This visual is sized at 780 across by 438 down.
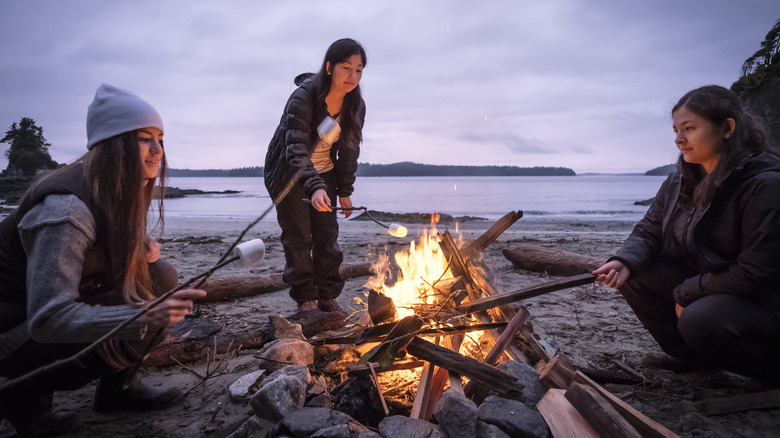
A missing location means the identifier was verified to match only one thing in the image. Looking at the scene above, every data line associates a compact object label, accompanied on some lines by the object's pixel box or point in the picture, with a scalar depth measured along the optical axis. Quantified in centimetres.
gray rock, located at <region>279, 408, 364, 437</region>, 209
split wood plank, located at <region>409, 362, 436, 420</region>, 223
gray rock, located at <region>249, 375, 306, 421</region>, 230
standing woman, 372
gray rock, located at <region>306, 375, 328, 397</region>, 251
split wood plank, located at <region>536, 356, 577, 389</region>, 238
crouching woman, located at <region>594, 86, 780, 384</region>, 238
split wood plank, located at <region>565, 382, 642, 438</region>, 186
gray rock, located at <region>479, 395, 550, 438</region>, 204
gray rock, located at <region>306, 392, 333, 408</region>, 238
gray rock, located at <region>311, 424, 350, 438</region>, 200
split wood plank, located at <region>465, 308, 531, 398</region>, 270
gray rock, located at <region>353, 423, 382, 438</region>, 198
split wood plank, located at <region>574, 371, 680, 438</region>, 191
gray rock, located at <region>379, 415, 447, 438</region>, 200
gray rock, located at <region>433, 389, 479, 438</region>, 204
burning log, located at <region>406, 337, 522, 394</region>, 232
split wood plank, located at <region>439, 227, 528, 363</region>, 325
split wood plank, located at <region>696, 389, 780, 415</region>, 241
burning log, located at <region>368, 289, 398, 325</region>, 300
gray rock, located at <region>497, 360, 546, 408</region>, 233
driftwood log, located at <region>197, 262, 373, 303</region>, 493
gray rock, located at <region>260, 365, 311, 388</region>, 253
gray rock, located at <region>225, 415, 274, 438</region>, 224
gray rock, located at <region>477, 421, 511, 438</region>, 200
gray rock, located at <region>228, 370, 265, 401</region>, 266
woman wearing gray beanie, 181
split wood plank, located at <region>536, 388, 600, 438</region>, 199
